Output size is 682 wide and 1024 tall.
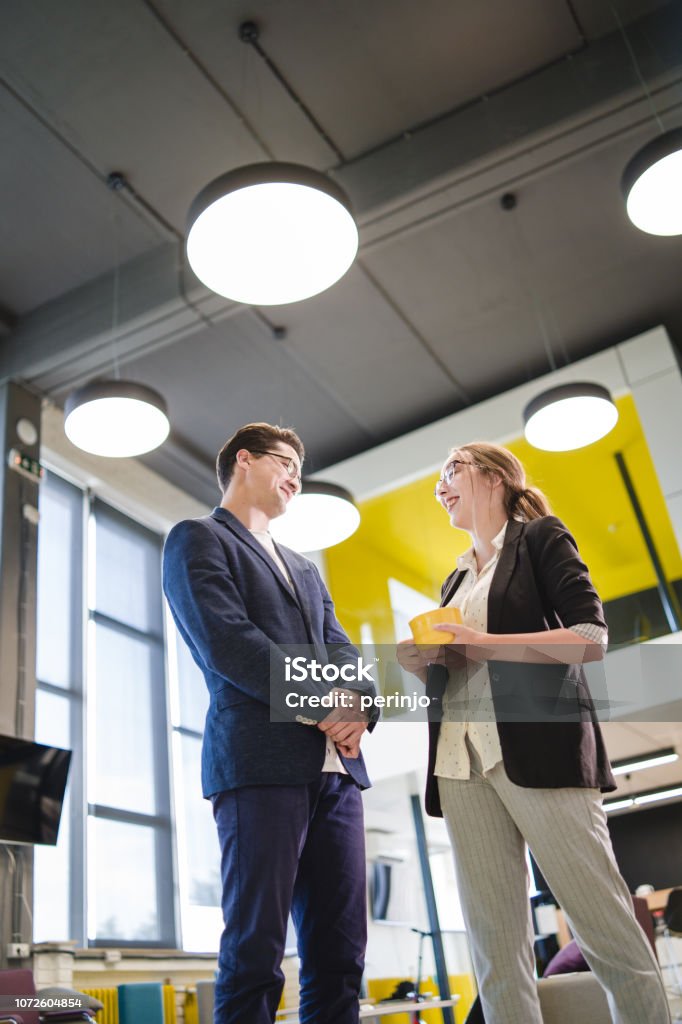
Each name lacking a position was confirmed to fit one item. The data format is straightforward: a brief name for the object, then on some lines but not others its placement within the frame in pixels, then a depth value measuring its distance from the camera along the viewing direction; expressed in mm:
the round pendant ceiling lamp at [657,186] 3418
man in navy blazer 1303
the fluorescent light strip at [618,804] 7495
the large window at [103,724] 4895
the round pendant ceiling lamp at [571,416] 4801
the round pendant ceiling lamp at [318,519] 5238
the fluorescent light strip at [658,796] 7621
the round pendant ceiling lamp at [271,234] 3098
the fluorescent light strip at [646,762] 6262
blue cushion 4336
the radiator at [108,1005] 4372
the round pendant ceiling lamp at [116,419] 4371
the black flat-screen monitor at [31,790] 4004
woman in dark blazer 1276
